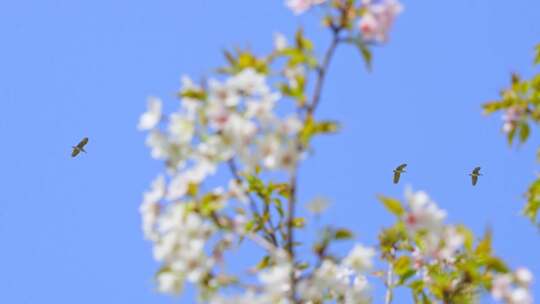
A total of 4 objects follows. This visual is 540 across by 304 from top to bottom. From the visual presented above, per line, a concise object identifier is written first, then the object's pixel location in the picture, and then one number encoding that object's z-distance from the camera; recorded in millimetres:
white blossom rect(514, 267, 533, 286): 5371
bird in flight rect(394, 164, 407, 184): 14023
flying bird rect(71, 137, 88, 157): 15299
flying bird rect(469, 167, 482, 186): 13789
